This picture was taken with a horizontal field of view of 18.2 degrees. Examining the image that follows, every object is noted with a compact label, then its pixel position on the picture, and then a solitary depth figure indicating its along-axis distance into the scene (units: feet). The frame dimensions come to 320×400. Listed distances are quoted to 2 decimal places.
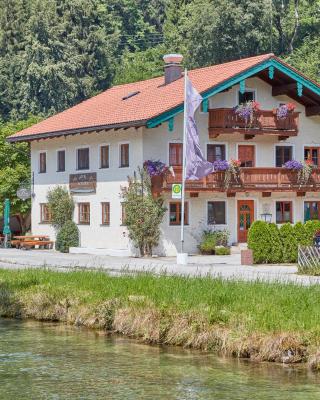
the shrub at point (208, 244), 144.46
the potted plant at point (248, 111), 148.15
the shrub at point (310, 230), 127.34
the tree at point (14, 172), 181.16
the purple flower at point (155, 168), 141.08
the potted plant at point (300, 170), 151.84
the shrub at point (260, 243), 124.26
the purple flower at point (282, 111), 151.12
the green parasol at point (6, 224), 167.94
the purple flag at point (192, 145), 121.60
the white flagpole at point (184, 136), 119.96
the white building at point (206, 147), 145.18
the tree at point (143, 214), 141.08
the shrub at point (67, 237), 157.69
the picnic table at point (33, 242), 163.32
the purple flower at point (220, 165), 145.07
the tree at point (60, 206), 161.07
